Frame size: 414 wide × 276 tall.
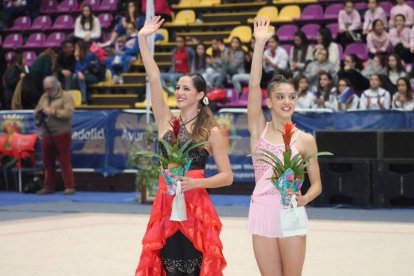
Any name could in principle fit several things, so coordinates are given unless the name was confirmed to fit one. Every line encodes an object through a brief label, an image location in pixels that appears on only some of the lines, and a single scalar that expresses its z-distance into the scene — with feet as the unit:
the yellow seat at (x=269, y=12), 63.40
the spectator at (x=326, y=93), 48.34
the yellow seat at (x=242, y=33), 62.64
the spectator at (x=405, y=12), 54.65
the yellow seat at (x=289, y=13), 62.64
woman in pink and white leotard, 16.52
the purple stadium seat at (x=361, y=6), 58.52
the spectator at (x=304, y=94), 48.83
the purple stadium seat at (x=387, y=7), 58.43
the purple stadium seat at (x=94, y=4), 72.33
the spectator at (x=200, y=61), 57.82
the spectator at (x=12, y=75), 62.08
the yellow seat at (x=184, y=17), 67.87
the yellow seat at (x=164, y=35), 67.10
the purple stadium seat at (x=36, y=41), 72.13
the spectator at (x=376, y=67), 50.65
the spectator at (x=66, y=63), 61.82
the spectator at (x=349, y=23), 56.24
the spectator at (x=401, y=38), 52.85
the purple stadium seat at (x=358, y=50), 55.83
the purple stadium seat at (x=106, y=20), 70.23
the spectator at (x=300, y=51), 54.65
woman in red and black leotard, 17.76
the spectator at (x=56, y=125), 49.34
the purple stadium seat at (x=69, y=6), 73.92
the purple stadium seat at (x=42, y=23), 73.77
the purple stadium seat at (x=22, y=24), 74.69
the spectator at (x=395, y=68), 49.65
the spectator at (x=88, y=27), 66.03
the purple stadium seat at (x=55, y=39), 71.29
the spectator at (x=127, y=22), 65.41
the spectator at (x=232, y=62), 55.16
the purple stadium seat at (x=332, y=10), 60.44
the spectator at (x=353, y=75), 50.83
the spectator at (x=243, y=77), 55.41
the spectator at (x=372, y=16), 55.47
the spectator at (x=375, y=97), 46.57
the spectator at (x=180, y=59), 58.29
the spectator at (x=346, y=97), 47.75
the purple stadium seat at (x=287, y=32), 60.75
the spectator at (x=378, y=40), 53.26
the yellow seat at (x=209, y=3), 68.48
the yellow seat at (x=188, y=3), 69.31
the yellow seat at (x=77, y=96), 61.93
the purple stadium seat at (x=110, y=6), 71.67
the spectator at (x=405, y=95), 45.50
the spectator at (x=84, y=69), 62.08
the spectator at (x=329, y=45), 53.42
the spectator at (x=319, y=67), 51.55
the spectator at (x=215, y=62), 56.08
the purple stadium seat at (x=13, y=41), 73.26
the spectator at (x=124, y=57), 64.44
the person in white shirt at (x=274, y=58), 54.49
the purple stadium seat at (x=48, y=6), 75.56
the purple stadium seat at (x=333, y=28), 58.68
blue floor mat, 45.70
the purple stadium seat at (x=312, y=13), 61.11
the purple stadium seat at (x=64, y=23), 72.49
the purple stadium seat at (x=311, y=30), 59.54
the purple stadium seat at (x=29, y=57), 71.27
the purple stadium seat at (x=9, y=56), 72.09
